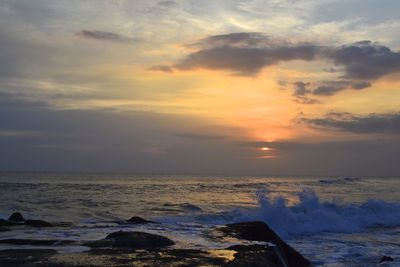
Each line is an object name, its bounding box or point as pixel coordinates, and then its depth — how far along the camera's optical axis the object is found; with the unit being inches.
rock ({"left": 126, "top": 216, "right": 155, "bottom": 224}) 852.0
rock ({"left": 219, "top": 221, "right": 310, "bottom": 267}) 597.0
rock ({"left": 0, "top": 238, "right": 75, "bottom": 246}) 540.9
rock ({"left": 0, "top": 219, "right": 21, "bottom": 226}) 736.7
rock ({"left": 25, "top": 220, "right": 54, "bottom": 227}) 748.6
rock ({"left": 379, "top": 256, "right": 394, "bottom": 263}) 664.6
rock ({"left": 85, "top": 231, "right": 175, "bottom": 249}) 528.7
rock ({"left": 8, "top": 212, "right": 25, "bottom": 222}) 861.4
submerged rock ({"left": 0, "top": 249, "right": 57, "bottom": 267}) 414.6
